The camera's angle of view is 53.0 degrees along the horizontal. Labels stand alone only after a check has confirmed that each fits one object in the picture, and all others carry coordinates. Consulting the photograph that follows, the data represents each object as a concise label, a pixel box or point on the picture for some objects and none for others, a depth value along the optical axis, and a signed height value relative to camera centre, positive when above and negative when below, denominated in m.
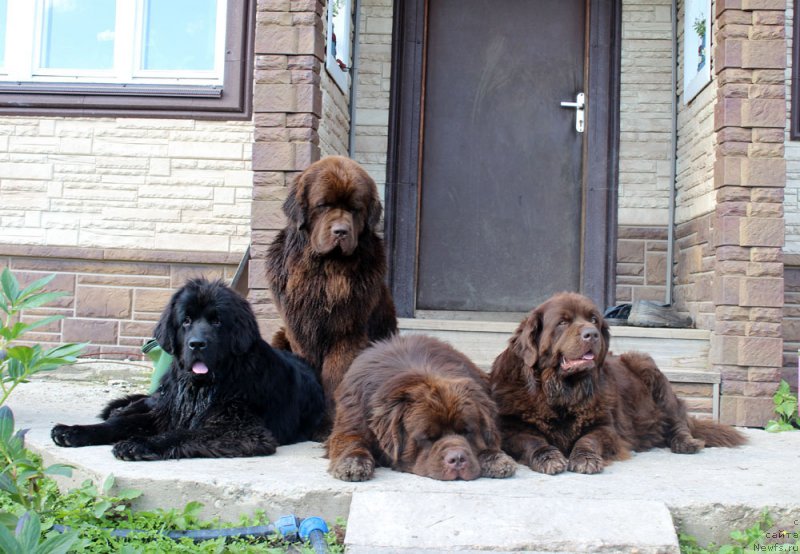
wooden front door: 7.64 +1.35
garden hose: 3.33 -1.02
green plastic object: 5.07 -0.48
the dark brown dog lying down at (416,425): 3.69 -0.63
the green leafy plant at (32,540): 2.13 -0.71
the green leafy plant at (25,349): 2.73 -0.24
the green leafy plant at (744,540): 3.33 -0.98
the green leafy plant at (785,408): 5.69 -0.72
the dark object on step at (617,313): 6.81 -0.10
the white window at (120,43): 7.13 +2.15
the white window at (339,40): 6.56 +2.14
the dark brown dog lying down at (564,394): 4.02 -0.51
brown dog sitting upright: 4.63 +0.13
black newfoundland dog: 4.12 -0.56
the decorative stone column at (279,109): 5.95 +1.34
